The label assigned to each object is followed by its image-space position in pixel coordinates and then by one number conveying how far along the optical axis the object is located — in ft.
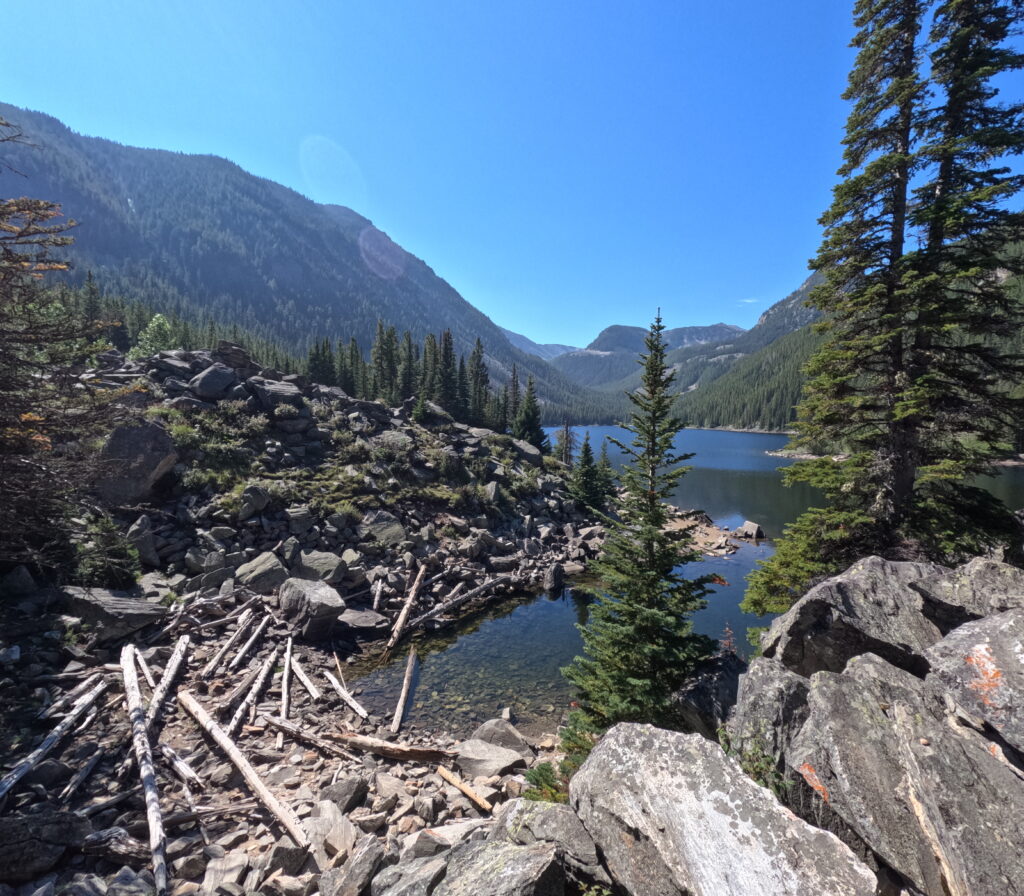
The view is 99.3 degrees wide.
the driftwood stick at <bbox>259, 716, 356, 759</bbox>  39.34
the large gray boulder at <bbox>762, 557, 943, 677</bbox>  25.23
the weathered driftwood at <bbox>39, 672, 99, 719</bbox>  35.62
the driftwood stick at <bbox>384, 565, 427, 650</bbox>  63.30
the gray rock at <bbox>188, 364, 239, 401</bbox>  107.24
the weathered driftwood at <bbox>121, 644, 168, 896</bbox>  24.89
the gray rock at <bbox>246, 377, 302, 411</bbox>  113.29
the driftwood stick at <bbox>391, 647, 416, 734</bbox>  45.29
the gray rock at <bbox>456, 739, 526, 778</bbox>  37.40
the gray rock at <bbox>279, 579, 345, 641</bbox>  58.70
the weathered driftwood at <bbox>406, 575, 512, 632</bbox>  69.36
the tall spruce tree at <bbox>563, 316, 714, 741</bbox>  30.71
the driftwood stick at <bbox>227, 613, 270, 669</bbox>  49.52
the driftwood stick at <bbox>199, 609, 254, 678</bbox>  46.62
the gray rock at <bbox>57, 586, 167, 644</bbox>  46.44
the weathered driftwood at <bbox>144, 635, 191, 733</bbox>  37.96
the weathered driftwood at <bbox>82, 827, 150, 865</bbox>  25.35
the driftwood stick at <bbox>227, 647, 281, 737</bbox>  39.86
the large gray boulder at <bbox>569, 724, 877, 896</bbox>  14.66
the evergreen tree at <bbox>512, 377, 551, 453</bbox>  215.31
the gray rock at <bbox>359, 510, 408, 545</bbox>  86.58
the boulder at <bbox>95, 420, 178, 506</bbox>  67.26
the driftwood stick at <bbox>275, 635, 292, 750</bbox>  39.77
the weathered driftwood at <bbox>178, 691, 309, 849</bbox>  28.53
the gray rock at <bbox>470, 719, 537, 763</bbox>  42.21
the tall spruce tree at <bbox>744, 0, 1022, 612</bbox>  33.65
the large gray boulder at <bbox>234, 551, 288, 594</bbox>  64.42
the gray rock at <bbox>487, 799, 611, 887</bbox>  17.78
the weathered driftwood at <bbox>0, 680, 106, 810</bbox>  28.46
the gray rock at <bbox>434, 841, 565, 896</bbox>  16.44
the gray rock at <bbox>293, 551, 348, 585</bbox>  70.89
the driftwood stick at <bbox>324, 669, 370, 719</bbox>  46.19
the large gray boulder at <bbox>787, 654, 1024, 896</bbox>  13.73
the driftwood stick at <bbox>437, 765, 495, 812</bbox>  32.42
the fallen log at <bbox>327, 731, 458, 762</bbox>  39.78
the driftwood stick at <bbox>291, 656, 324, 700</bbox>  48.06
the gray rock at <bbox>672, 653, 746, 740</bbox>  28.27
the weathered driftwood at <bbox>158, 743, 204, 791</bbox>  32.76
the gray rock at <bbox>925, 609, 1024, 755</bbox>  16.02
